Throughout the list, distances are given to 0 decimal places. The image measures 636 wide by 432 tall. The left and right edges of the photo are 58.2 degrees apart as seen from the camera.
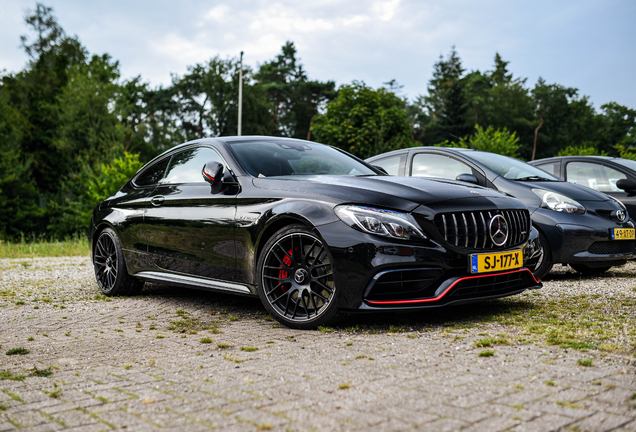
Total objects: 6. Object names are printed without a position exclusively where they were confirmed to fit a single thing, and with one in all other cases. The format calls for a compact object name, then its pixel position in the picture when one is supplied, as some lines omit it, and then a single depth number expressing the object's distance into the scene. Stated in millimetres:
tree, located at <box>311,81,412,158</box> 42028
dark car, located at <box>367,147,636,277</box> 6422
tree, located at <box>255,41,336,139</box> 62219
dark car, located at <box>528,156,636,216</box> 8312
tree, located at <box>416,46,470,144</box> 60656
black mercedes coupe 3834
